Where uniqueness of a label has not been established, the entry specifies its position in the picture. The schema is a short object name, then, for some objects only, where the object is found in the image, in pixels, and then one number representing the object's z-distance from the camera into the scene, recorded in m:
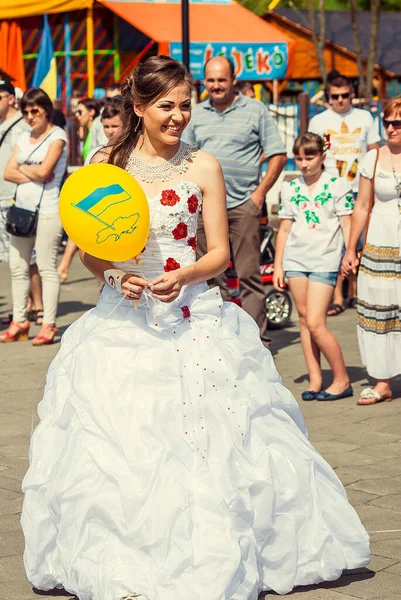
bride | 5.40
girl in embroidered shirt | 10.18
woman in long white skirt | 9.89
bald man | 11.72
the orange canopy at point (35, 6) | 28.40
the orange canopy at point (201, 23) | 26.98
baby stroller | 12.07
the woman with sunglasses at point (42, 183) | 12.69
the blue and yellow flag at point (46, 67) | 28.90
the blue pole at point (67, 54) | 29.43
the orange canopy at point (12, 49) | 29.99
